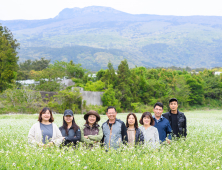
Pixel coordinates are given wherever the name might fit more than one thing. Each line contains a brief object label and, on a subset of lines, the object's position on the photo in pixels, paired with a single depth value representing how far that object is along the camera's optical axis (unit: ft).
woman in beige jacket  19.33
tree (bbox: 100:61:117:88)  150.61
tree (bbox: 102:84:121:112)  135.85
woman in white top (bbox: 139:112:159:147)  20.47
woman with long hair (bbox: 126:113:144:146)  20.13
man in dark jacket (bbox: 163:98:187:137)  24.25
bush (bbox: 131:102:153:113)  145.94
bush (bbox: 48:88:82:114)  110.63
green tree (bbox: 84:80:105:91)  146.30
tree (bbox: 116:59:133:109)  149.18
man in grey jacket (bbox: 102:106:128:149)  19.98
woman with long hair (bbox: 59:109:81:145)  19.94
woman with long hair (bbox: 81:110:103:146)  19.85
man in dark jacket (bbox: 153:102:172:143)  22.43
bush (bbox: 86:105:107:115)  120.80
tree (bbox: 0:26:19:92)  114.42
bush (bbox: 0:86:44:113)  98.78
